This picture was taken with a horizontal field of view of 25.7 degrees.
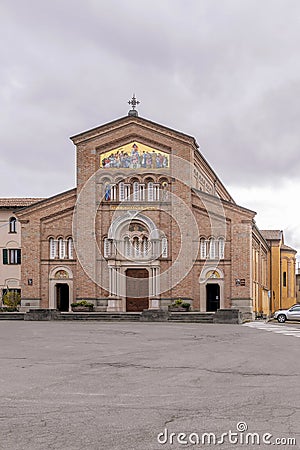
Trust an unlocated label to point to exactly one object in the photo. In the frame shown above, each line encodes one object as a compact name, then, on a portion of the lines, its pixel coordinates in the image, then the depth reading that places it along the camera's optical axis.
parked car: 43.50
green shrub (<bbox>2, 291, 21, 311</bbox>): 50.69
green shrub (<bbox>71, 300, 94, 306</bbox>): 44.91
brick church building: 45.34
